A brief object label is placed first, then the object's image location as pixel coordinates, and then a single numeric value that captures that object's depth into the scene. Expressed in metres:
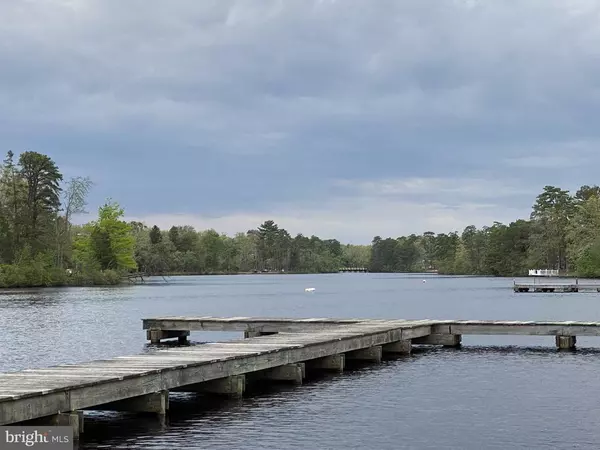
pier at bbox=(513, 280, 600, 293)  85.75
